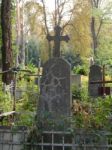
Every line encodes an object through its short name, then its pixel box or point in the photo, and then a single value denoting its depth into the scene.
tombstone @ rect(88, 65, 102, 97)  14.20
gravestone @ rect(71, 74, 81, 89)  19.31
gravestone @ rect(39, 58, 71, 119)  6.78
